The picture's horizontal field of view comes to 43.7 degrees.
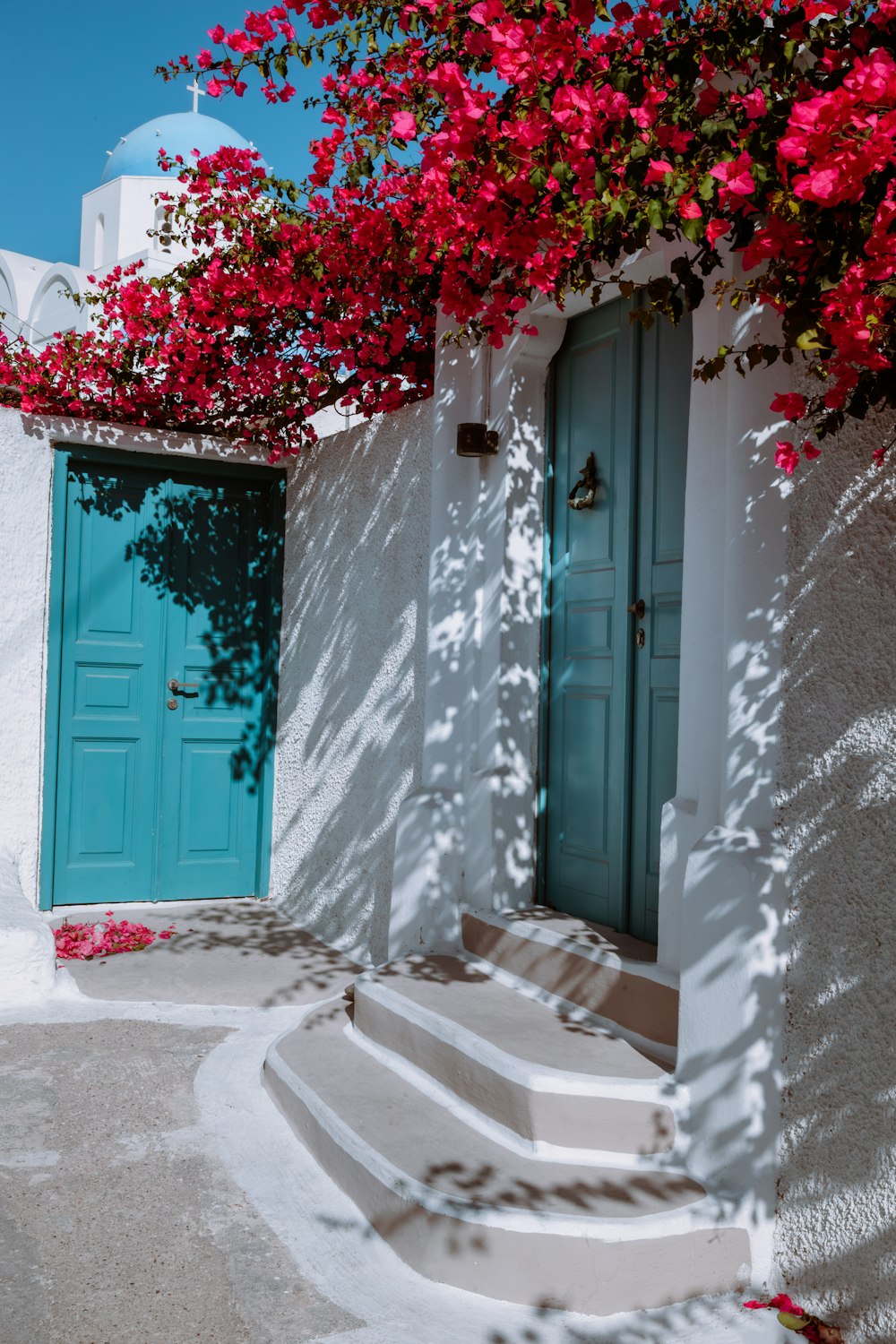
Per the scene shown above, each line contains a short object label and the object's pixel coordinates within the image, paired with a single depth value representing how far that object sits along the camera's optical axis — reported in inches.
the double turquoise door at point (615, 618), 144.8
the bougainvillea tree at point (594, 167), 82.4
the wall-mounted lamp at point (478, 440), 169.9
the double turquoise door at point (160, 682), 241.1
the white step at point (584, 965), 125.6
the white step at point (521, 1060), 113.2
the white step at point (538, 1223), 99.8
